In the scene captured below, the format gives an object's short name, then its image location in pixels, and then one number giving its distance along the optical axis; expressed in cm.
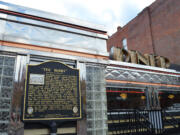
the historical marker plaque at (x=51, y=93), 489
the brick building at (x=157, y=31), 1778
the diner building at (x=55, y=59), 488
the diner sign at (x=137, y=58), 1040
